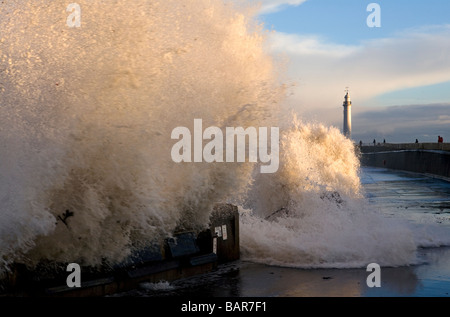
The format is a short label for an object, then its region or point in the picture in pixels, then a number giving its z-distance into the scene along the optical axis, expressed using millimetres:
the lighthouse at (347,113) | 83412
